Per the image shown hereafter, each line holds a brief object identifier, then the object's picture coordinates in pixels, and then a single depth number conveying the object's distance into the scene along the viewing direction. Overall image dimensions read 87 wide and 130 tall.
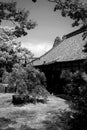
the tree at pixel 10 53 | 27.50
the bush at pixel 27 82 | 12.74
